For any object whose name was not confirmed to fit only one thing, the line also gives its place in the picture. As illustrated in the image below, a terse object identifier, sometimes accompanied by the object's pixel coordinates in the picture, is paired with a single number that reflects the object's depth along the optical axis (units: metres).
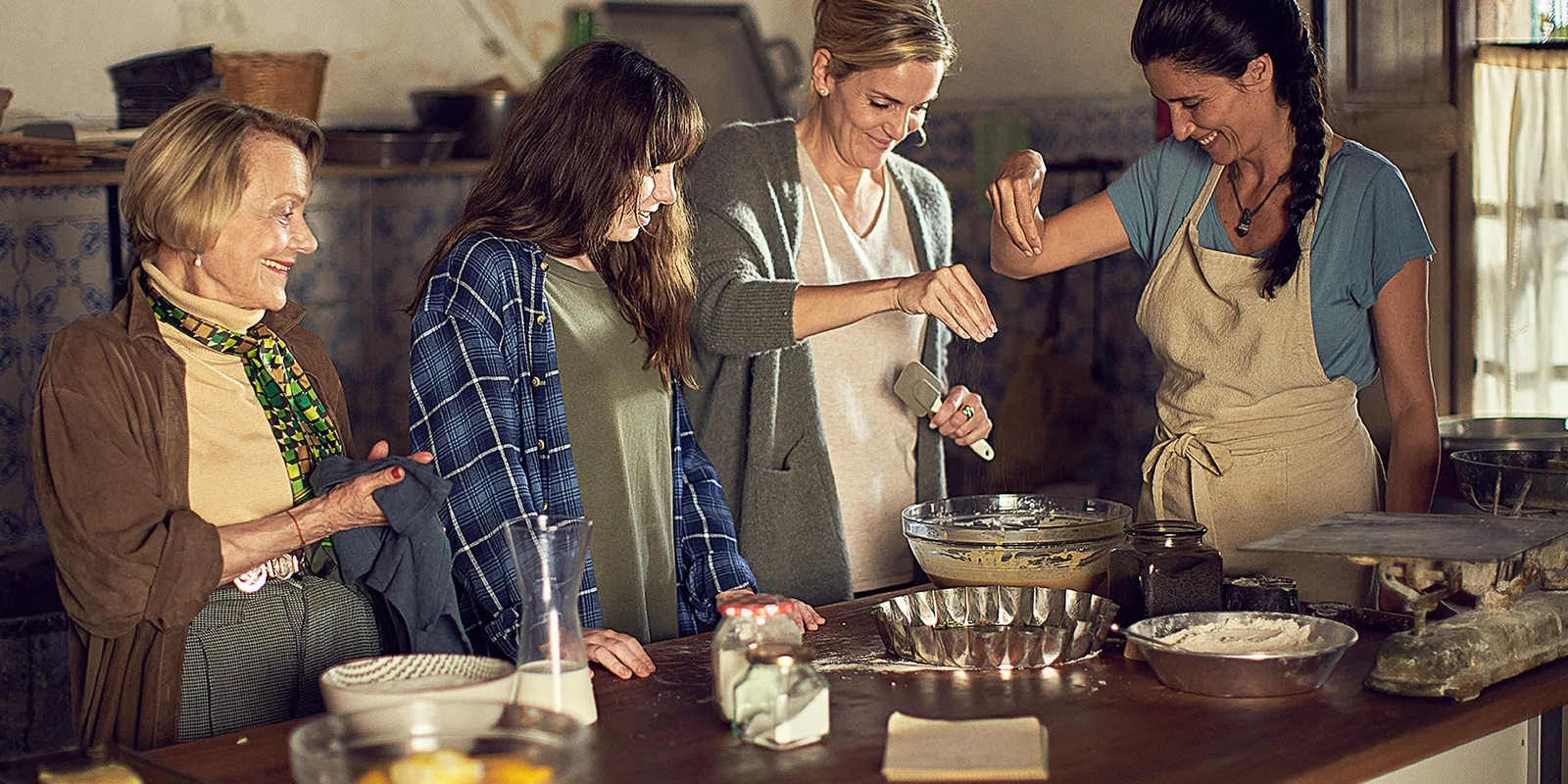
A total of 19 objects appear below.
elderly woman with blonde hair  2.19
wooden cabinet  3.97
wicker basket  4.18
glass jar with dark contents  2.17
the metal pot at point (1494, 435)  3.64
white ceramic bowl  1.70
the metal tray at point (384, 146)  4.50
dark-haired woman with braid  2.54
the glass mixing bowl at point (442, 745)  1.49
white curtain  4.07
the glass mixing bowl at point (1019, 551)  2.33
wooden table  1.74
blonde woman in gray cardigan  2.84
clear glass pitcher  1.81
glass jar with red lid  1.84
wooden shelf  3.91
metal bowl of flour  1.94
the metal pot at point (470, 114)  4.67
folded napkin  1.70
